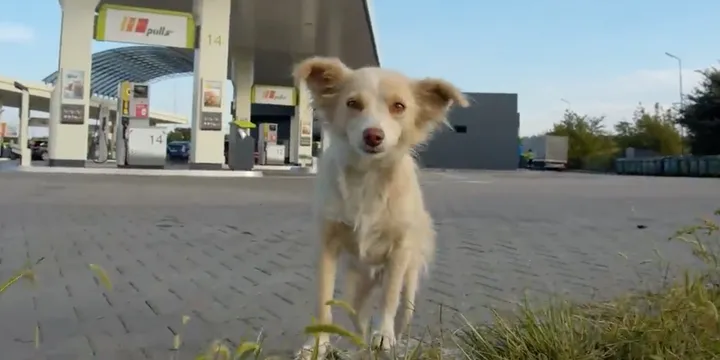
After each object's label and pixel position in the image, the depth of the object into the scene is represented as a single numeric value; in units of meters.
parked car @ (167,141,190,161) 61.25
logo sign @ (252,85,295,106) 37.94
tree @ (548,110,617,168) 84.94
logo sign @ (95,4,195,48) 22.44
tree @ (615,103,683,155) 80.06
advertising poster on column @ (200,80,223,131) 23.34
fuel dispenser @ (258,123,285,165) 40.53
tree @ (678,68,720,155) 61.97
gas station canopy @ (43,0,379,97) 27.95
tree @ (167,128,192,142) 105.24
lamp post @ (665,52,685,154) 65.82
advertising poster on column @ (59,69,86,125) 22.47
